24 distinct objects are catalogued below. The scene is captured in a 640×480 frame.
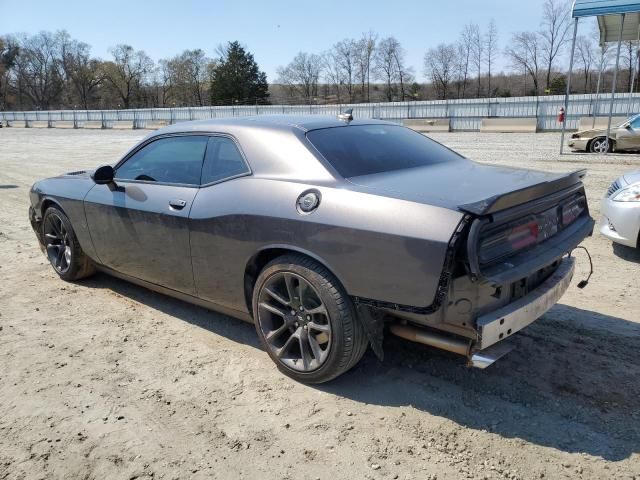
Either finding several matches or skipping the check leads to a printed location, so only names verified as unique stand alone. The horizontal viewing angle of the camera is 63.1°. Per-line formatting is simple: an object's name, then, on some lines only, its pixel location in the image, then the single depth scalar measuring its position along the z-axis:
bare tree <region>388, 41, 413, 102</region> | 65.88
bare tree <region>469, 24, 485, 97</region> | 61.42
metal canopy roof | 12.44
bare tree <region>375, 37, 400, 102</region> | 65.62
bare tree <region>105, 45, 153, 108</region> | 84.94
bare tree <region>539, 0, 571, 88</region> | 54.87
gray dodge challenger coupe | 2.57
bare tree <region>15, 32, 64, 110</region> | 91.44
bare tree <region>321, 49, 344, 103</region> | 71.00
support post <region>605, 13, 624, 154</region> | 13.76
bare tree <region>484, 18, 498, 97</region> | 60.91
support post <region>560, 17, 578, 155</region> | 13.46
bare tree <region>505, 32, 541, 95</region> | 57.66
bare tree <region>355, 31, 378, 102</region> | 67.44
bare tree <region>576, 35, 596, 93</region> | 51.55
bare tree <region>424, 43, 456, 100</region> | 63.09
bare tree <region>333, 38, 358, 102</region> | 69.00
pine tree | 71.50
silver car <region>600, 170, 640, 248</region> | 5.32
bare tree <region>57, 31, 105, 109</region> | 88.31
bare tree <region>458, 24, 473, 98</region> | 62.09
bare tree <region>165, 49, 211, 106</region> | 82.25
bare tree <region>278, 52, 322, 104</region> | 72.88
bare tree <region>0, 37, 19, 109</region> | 89.00
